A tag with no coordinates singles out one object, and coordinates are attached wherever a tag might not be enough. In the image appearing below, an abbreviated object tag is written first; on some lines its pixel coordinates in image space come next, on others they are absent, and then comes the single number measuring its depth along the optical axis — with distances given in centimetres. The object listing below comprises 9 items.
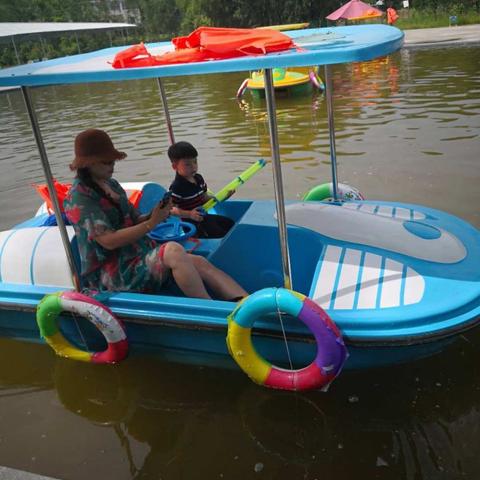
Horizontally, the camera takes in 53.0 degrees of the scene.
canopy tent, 2188
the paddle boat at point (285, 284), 227
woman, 261
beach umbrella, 2269
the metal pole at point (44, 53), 3332
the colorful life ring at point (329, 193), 404
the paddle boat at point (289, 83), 1185
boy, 347
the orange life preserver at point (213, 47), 213
